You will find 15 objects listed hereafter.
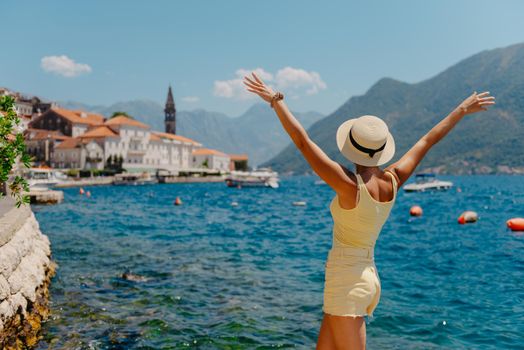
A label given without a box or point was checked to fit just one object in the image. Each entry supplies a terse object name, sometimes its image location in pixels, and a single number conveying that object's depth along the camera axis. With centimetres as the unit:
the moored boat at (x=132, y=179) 10338
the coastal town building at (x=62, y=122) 12650
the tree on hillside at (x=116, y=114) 14971
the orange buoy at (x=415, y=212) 4072
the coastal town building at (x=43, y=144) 11594
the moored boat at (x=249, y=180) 10694
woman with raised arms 373
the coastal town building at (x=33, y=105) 14088
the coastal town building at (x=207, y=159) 15675
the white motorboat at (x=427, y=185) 8475
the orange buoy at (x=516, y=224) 2873
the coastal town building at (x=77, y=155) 11175
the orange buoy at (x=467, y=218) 3397
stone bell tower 17162
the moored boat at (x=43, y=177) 7904
